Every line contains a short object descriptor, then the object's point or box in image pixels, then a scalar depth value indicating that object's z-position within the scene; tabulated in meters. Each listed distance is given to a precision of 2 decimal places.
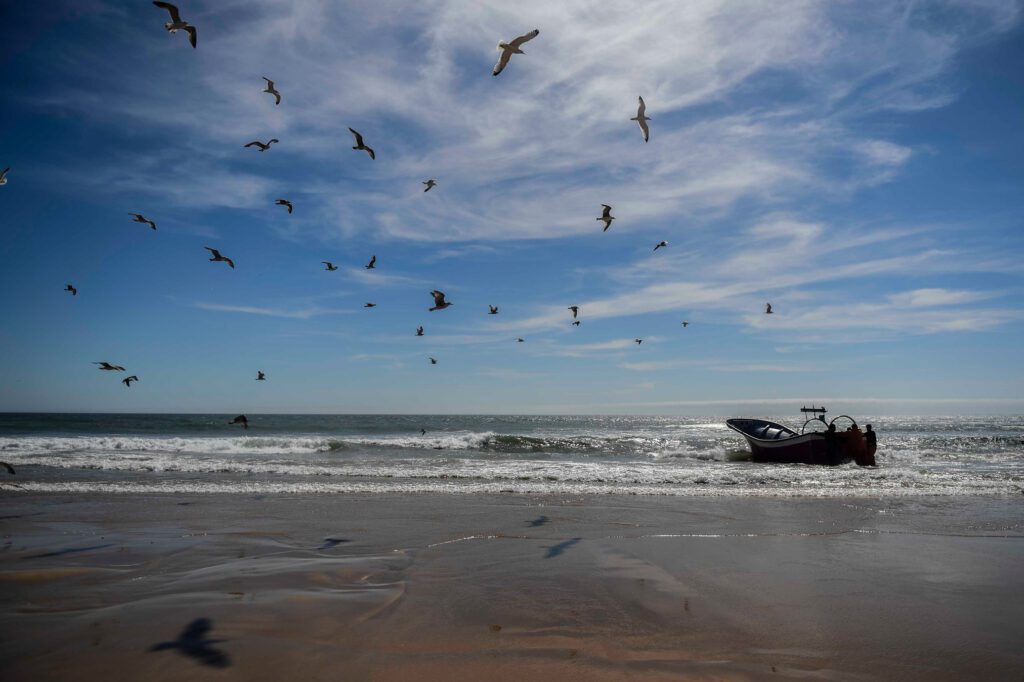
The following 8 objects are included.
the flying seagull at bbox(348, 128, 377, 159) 15.12
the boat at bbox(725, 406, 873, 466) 28.36
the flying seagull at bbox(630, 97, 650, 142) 14.79
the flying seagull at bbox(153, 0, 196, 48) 11.49
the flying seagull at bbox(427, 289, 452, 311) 17.03
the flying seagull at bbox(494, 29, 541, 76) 11.40
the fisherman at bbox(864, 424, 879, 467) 28.55
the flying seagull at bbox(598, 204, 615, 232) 17.88
